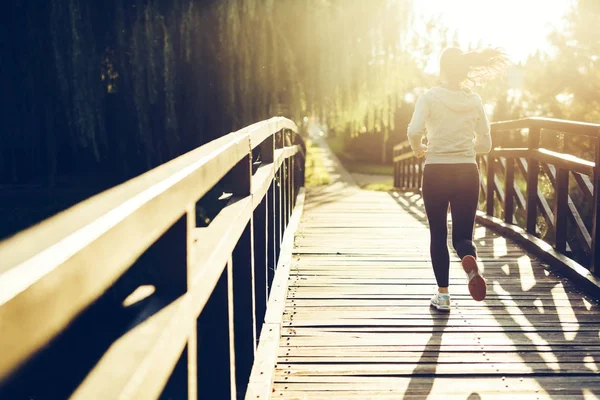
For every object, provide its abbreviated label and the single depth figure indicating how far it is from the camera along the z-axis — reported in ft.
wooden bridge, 2.97
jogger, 12.82
